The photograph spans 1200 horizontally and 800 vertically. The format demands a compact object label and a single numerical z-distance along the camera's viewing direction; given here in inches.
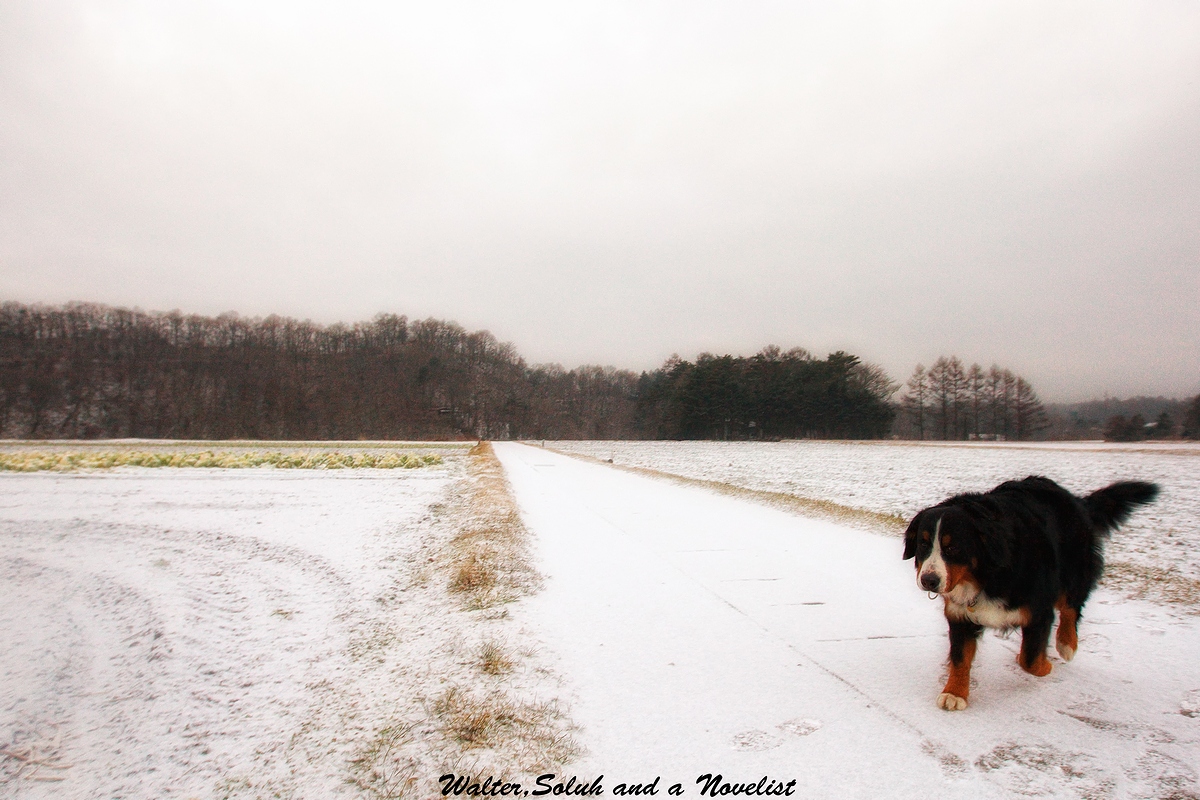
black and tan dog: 112.7
